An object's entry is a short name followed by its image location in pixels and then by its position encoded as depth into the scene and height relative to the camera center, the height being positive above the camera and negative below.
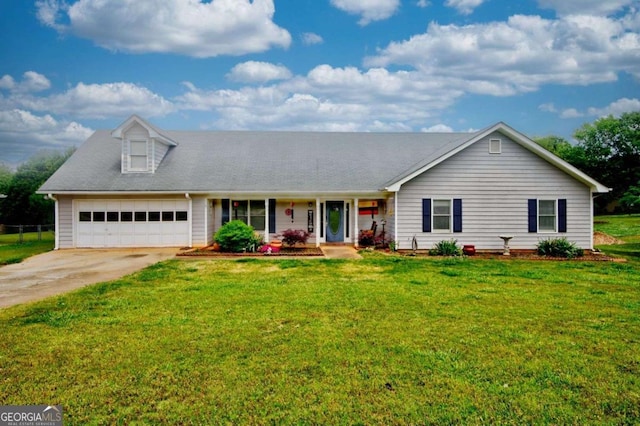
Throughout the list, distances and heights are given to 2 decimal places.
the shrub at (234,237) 15.80 -1.03
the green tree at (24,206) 34.91 +0.53
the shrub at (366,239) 17.88 -1.30
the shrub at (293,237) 16.58 -1.11
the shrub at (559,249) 15.20 -1.54
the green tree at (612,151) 44.69 +6.50
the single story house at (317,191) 16.22 +0.80
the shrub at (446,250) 15.42 -1.56
